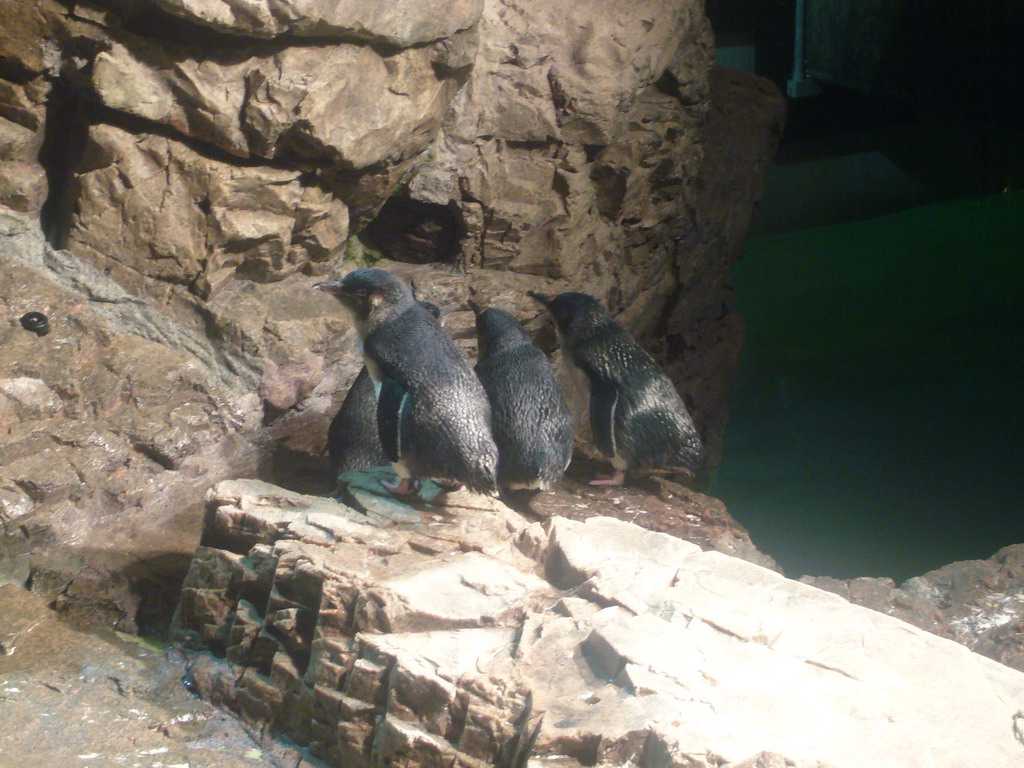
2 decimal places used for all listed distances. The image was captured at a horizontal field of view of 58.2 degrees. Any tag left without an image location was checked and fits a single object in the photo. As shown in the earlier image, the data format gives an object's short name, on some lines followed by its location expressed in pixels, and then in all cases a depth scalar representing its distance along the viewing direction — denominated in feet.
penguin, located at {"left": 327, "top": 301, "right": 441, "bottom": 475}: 13.14
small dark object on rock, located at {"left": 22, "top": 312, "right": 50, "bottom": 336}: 12.67
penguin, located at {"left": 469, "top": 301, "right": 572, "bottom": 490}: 13.30
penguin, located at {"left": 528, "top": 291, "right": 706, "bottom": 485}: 15.30
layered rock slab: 7.06
